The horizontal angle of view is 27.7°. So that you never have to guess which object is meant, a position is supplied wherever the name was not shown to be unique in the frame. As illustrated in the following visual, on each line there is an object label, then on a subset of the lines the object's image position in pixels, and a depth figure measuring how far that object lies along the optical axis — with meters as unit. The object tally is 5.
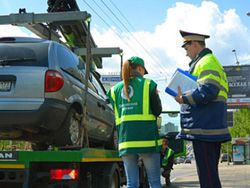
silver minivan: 6.43
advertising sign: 39.03
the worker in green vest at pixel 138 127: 5.64
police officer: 4.78
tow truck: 6.21
